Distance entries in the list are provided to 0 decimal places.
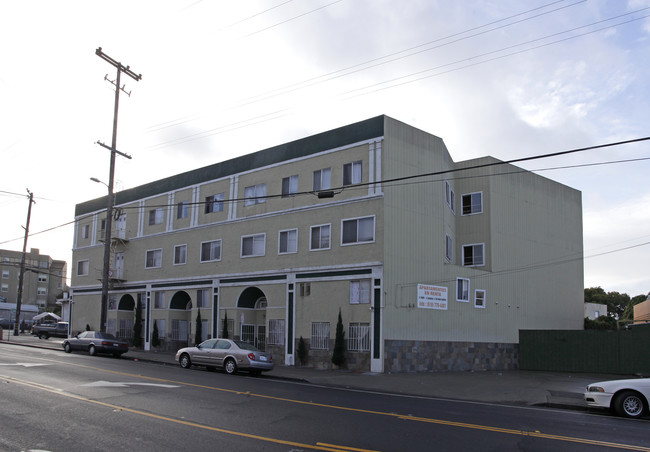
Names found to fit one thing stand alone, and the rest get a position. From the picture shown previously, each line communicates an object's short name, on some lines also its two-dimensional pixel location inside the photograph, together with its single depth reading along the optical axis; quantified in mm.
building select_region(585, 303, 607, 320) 49875
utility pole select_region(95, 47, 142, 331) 31312
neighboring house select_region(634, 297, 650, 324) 48150
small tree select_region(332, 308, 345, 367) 24481
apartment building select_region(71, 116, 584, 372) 24750
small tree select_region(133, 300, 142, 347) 36625
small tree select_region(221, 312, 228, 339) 30031
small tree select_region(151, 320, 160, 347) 35188
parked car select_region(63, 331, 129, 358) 28484
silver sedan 20969
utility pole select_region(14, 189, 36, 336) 47547
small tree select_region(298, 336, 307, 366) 26119
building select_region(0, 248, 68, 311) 89125
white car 12742
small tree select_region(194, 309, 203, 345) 31859
